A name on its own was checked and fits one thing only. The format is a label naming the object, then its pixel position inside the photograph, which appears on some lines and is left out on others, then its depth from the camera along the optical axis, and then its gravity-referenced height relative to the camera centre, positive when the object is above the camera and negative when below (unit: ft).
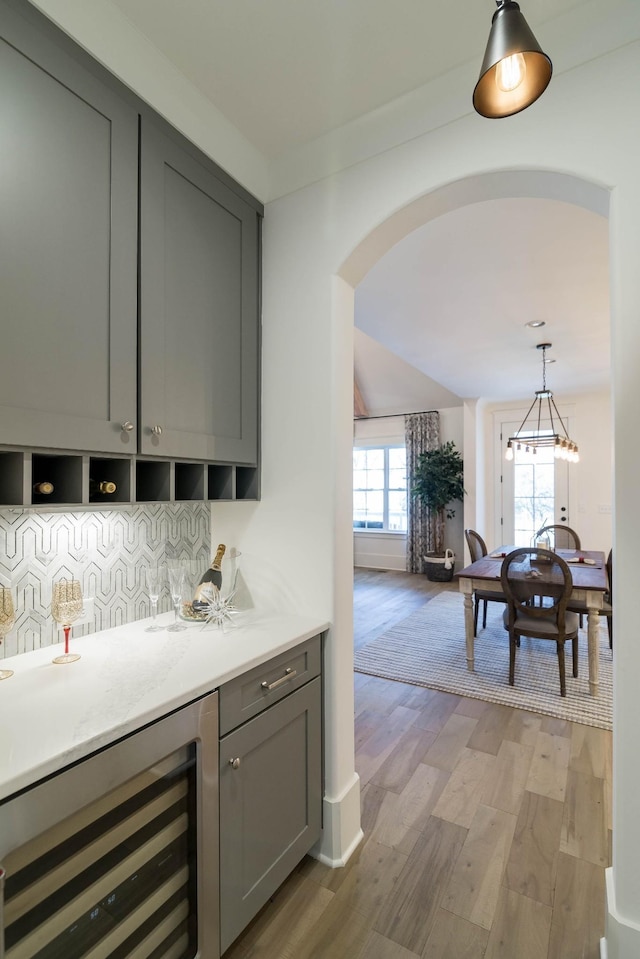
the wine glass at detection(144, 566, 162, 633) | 5.53 -1.12
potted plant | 22.91 +0.45
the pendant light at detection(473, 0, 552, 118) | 2.68 +2.58
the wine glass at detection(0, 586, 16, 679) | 4.06 -1.07
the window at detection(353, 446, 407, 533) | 25.53 +0.17
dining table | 10.53 -2.16
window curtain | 24.25 -0.47
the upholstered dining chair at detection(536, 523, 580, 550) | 20.52 -2.12
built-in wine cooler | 2.93 -2.64
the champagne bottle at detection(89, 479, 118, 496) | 4.61 +0.04
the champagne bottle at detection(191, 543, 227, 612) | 6.31 -1.16
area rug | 10.16 -4.57
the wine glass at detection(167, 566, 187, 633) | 5.68 -1.13
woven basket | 22.27 -3.78
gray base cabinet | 4.33 -3.02
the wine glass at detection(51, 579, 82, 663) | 4.57 -1.13
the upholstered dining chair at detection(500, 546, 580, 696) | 10.44 -2.35
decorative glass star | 5.77 -1.47
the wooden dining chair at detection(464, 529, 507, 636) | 12.47 -2.22
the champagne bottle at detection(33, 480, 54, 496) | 4.17 +0.03
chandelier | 22.05 +3.46
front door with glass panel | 22.04 -0.09
